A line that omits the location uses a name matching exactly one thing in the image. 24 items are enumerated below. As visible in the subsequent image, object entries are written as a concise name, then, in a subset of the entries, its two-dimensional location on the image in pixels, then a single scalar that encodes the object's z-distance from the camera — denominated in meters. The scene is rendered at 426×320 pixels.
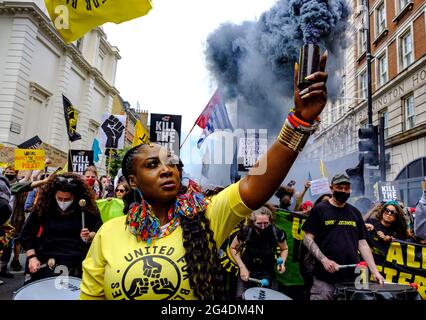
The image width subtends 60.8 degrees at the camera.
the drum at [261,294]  3.26
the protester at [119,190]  5.26
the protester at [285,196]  6.41
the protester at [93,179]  6.49
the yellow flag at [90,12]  3.45
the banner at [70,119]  8.65
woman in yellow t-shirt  1.42
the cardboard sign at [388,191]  8.51
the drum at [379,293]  2.67
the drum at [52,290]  2.36
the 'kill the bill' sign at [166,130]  6.02
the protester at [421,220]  4.89
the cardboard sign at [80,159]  8.79
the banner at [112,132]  9.64
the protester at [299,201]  6.63
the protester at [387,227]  4.68
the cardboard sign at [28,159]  7.95
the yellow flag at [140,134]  6.62
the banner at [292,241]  4.94
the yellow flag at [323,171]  8.44
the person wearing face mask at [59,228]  3.50
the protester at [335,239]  3.68
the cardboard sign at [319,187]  6.51
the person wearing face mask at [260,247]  4.27
